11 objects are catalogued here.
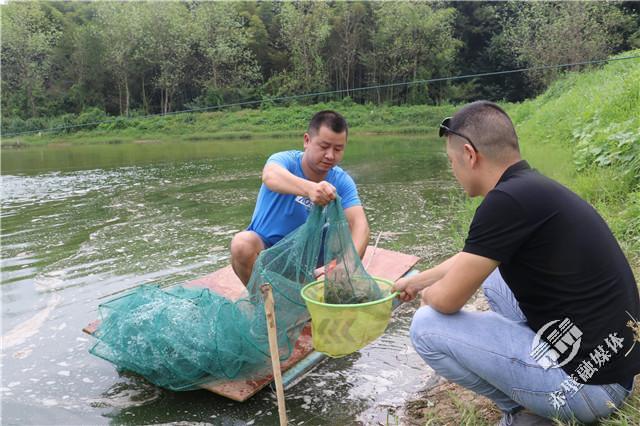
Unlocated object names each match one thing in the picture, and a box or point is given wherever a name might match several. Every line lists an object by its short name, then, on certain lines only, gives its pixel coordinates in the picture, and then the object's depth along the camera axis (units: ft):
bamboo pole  7.55
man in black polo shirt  6.29
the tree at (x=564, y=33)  102.78
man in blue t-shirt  11.50
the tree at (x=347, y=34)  121.29
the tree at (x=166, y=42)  115.03
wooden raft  9.63
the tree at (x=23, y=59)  112.16
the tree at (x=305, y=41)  118.73
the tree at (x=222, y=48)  117.05
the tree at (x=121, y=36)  113.50
